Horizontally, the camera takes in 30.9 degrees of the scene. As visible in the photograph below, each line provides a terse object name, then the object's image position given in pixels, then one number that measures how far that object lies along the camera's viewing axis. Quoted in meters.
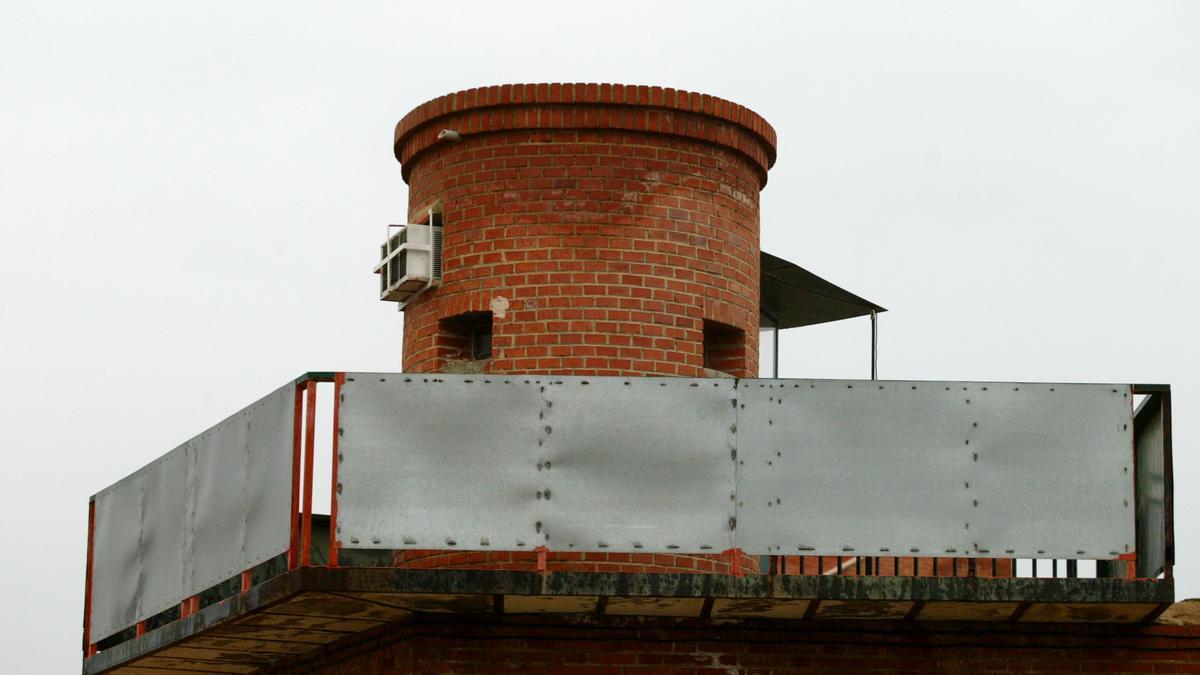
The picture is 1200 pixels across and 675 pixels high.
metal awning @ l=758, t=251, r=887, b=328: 19.97
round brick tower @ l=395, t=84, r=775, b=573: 16.69
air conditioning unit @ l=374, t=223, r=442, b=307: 17.29
